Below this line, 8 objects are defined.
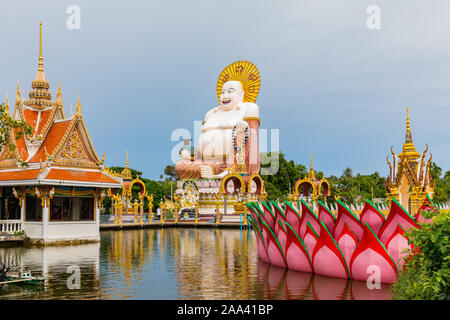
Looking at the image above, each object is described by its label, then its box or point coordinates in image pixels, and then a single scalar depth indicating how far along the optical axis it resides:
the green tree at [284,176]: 61.78
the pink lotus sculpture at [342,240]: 9.99
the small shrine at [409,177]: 19.19
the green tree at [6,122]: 14.13
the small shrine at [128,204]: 32.69
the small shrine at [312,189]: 40.88
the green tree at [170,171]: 86.20
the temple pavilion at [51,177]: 19.81
